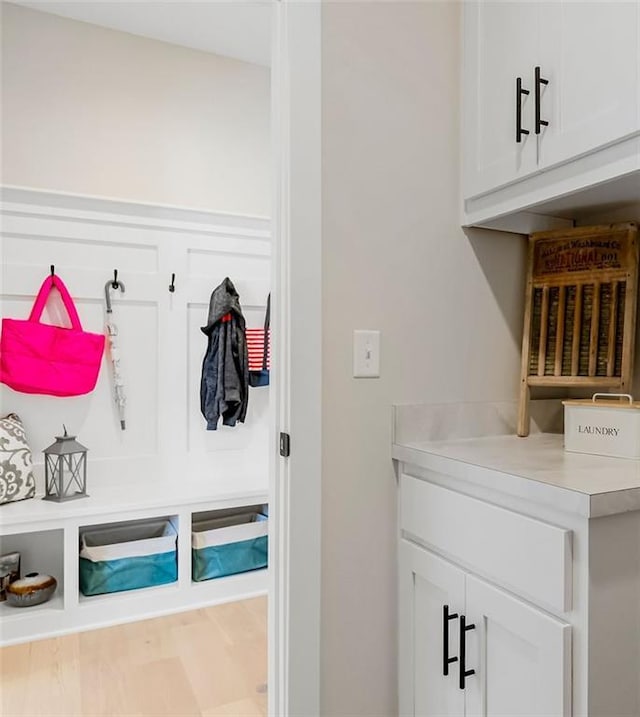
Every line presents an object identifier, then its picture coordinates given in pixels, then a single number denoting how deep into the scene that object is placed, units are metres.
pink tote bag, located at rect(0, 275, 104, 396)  2.50
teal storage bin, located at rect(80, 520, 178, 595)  2.42
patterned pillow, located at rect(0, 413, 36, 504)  2.40
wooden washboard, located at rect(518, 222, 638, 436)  1.36
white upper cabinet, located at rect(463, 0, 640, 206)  1.09
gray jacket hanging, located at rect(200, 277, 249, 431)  2.87
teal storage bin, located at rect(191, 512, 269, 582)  2.62
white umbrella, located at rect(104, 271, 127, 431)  2.73
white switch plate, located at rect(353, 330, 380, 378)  1.37
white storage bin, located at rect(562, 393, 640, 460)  1.18
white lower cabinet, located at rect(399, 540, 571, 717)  0.98
